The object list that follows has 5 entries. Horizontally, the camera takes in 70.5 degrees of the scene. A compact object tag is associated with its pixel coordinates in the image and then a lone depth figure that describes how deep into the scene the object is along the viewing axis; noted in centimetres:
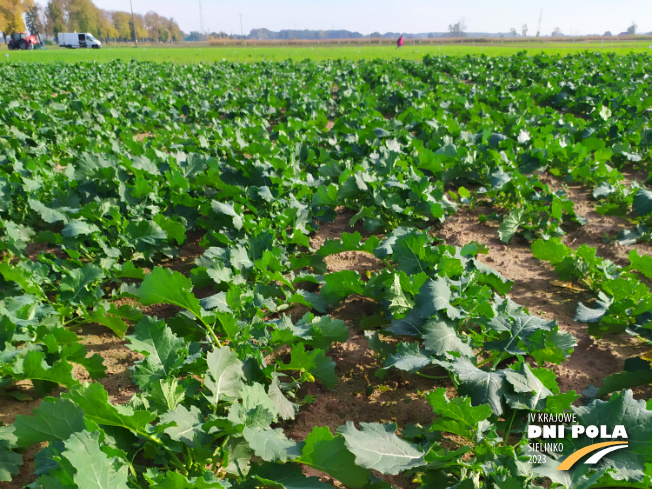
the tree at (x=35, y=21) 9450
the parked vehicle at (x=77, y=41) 6062
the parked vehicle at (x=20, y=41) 5497
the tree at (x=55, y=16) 8869
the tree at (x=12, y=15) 6375
